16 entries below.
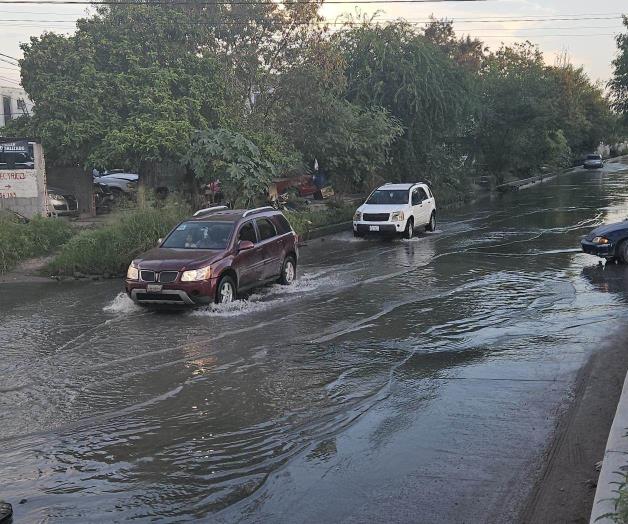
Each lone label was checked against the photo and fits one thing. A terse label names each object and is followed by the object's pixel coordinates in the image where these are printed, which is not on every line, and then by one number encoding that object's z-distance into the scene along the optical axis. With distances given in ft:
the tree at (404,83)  106.22
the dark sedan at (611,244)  51.75
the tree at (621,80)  136.67
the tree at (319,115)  87.71
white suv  73.31
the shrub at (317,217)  74.54
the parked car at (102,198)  95.14
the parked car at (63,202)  86.22
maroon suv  38.75
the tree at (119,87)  73.56
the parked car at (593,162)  254.27
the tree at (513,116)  154.81
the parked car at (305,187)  104.27
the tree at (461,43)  222.89
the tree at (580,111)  246.27
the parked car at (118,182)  103.29
